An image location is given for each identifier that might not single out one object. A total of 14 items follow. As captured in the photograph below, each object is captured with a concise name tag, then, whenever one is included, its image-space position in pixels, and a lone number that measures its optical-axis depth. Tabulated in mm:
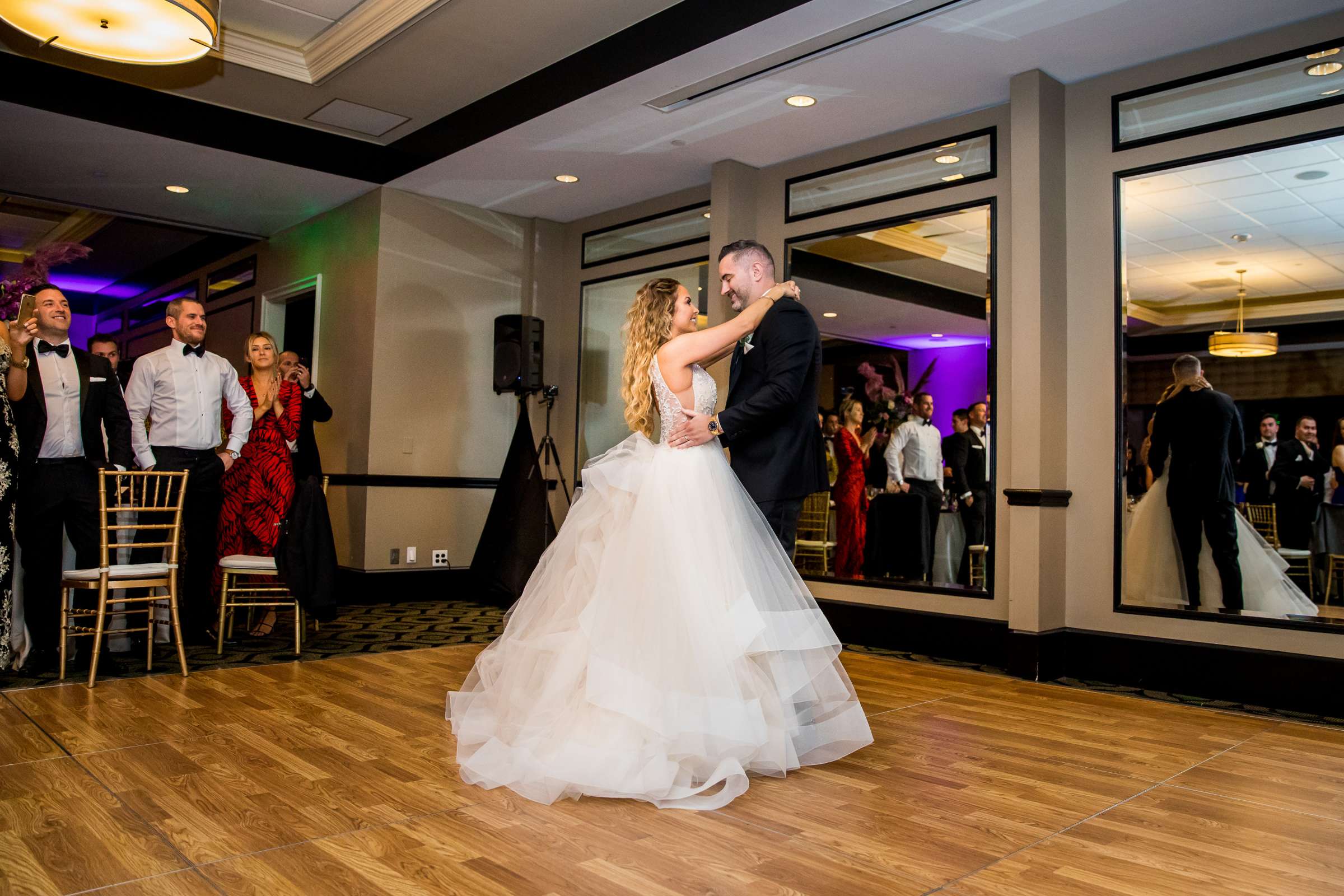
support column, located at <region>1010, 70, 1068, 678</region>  4695
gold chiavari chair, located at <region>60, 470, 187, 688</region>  3986
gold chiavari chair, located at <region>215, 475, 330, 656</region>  4688
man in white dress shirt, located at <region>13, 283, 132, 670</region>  4195
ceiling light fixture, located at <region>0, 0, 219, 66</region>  3758
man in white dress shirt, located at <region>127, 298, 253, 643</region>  4984
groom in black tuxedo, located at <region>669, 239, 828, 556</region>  3119
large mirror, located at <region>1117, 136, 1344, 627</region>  4109
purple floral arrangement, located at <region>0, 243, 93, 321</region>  4051
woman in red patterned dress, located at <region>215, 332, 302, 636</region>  5445
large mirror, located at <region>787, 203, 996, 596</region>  5223
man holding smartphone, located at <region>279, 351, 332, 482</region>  5969
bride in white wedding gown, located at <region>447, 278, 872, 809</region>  2686
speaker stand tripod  6918
